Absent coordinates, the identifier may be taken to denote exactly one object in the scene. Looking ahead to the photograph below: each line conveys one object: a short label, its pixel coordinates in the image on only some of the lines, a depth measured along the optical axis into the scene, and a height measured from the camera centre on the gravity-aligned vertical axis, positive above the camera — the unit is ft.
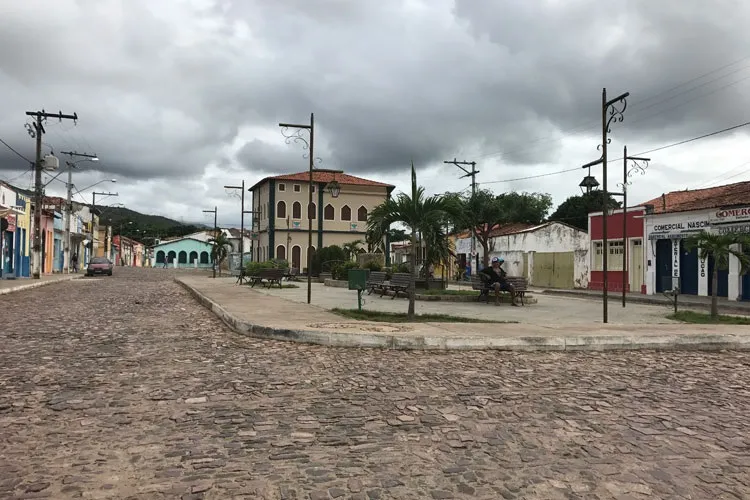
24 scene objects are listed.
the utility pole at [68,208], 132.05 +11.54
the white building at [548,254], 107.34 +2.03
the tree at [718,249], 45.85 +1.35
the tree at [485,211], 116.88 +10.45
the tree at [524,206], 120.26 +14.65
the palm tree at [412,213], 39.86 +3.37
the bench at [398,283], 63.31 -2.18
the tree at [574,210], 195.93 +18.46
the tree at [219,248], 140.61 +3.18
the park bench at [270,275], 83.30 -1.84
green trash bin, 47.19 -1.29
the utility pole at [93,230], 229.39 +12.23
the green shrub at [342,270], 94.73 -1.19
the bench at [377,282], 68.80 -2.19
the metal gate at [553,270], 109.09 -0.94
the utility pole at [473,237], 123.59 +6.32
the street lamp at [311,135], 53.62 +11.47
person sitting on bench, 58.37 -1.65
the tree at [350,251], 118.67 +2.37
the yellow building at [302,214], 169.27 +13.99
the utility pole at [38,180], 97.96 +13.02
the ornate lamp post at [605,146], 41.06 +8.27
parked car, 131.64 -1.54
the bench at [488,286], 59.11 -2.23
